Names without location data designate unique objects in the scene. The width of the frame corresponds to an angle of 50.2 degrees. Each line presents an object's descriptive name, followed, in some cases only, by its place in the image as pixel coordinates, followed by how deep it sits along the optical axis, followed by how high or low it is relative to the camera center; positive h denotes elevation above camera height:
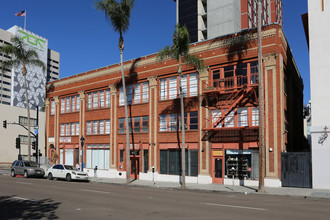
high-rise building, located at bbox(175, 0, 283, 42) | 69.44 +25.30
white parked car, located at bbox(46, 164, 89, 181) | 30.62 -3.10
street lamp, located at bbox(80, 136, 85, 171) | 36.18 -2.23
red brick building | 26.28 +2.17
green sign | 144.84 +41.98
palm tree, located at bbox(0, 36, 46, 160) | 41.44 +10.06
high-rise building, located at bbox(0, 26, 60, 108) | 141.55 +25.53
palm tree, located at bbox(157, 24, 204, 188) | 25.87 +6.63
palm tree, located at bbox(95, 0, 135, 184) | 29.70 +10.69
